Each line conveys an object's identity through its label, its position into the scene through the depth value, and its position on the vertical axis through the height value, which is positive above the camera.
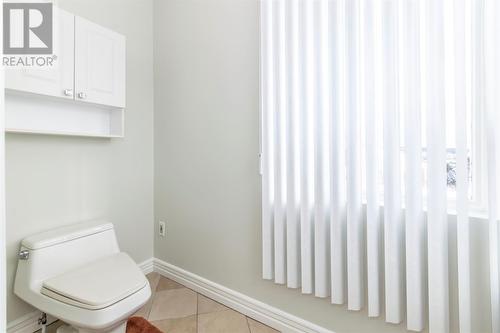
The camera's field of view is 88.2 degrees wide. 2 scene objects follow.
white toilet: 1.22 -0.59
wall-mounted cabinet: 1.44 +0.49
